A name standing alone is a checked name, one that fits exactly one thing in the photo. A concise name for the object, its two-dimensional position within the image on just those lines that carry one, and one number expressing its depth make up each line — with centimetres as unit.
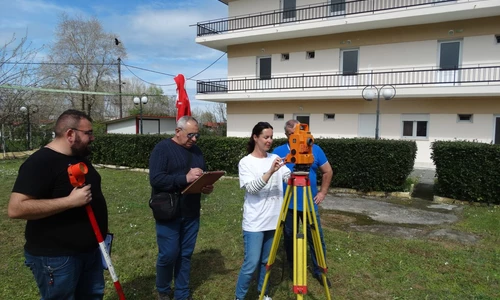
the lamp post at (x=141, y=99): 1800
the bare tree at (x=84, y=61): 3466
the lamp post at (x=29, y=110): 1912
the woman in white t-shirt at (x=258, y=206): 306
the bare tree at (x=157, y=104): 4954
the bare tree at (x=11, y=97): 1702
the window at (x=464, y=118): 1494
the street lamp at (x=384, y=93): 1291
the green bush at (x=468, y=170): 750
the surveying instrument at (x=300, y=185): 266
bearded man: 206
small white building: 2594
